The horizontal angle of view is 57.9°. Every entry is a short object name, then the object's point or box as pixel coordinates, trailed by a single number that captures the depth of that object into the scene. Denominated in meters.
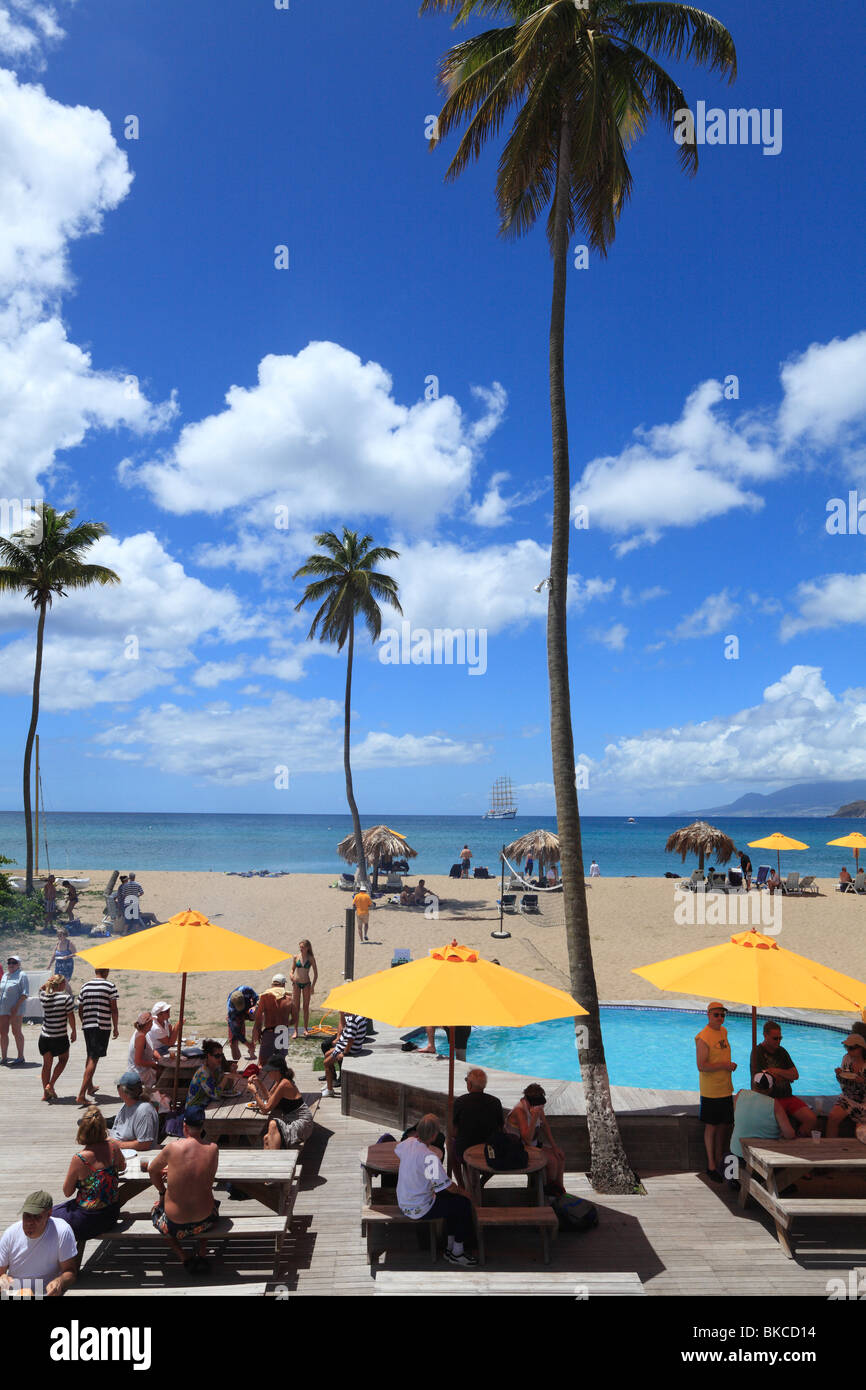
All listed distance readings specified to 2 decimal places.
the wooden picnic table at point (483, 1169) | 6.63
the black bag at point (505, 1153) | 6.63
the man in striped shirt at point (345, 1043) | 10.24
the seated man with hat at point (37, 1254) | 5.03
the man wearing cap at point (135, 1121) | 7.71
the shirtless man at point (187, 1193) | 5.81
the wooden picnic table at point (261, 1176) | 6.51
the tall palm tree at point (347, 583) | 34.91
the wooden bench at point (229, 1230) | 5.87
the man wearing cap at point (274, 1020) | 9.41
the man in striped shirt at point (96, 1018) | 9.77
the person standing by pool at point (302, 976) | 12.93
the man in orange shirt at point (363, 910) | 22.55
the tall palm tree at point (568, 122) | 8.13
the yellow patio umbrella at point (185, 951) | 7.99
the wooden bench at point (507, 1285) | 5.12
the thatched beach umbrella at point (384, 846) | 36.75
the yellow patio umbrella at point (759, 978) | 6.96
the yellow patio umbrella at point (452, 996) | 5.94
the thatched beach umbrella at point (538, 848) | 36.62
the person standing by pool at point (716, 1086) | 7.85
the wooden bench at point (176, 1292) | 5.25
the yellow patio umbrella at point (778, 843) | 29.38
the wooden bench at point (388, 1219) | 6.14
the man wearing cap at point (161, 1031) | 9.79
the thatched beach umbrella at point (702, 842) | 36.44
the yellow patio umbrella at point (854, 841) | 30.02
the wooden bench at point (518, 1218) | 6.13
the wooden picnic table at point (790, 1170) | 6.41
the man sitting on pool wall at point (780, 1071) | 7.64
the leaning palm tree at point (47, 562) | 28.80
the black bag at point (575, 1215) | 6.79
